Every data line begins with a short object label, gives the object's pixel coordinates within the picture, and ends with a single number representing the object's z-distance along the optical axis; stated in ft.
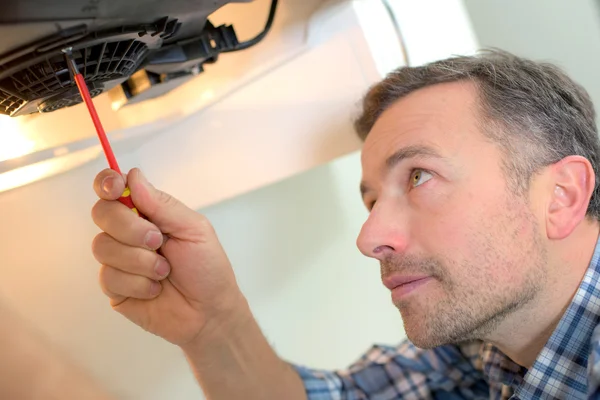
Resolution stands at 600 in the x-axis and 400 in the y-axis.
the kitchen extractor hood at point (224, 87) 1.60
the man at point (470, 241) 2.42
